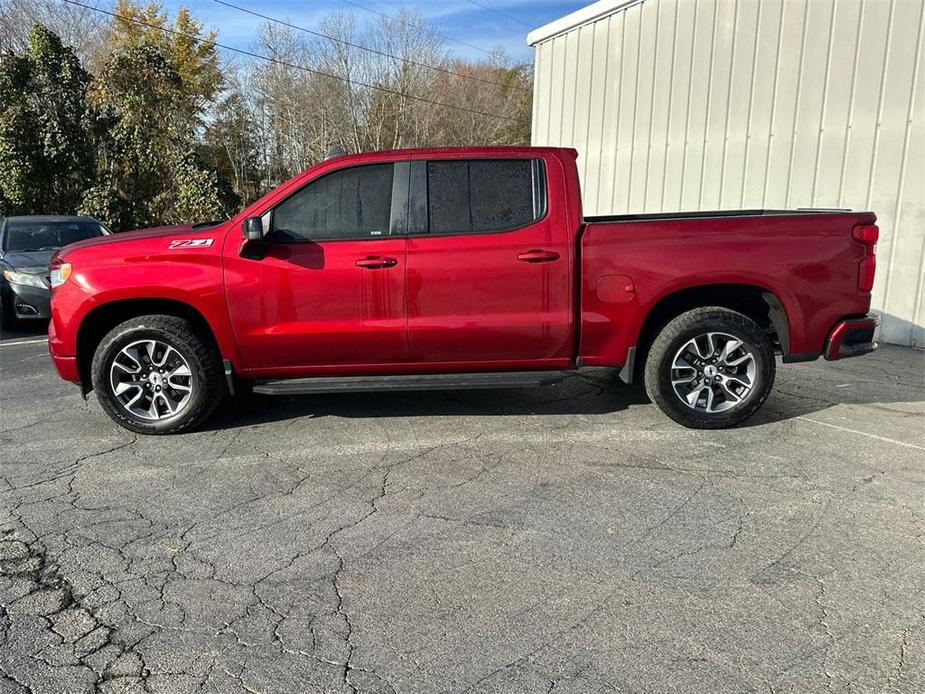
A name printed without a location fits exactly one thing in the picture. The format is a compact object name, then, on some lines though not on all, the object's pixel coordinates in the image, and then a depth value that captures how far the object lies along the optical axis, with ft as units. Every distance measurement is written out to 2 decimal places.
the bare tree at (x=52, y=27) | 104.83
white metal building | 27.58
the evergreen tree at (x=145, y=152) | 62.03
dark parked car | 29.89
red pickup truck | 16.26
